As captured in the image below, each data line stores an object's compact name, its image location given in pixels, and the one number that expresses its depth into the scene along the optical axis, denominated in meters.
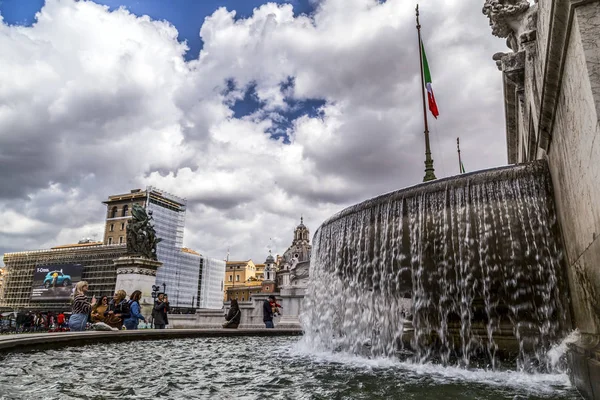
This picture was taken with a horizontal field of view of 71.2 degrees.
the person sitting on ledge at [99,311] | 10.68
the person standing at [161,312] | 12.23
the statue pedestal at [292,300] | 14.80
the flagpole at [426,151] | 11.84
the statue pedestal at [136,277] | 19.05
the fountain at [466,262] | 4.72
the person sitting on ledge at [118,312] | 10.83
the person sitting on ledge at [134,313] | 11.31
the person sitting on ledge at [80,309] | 8.41
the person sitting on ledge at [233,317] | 12.68
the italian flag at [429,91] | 14.02
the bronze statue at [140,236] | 19.91
